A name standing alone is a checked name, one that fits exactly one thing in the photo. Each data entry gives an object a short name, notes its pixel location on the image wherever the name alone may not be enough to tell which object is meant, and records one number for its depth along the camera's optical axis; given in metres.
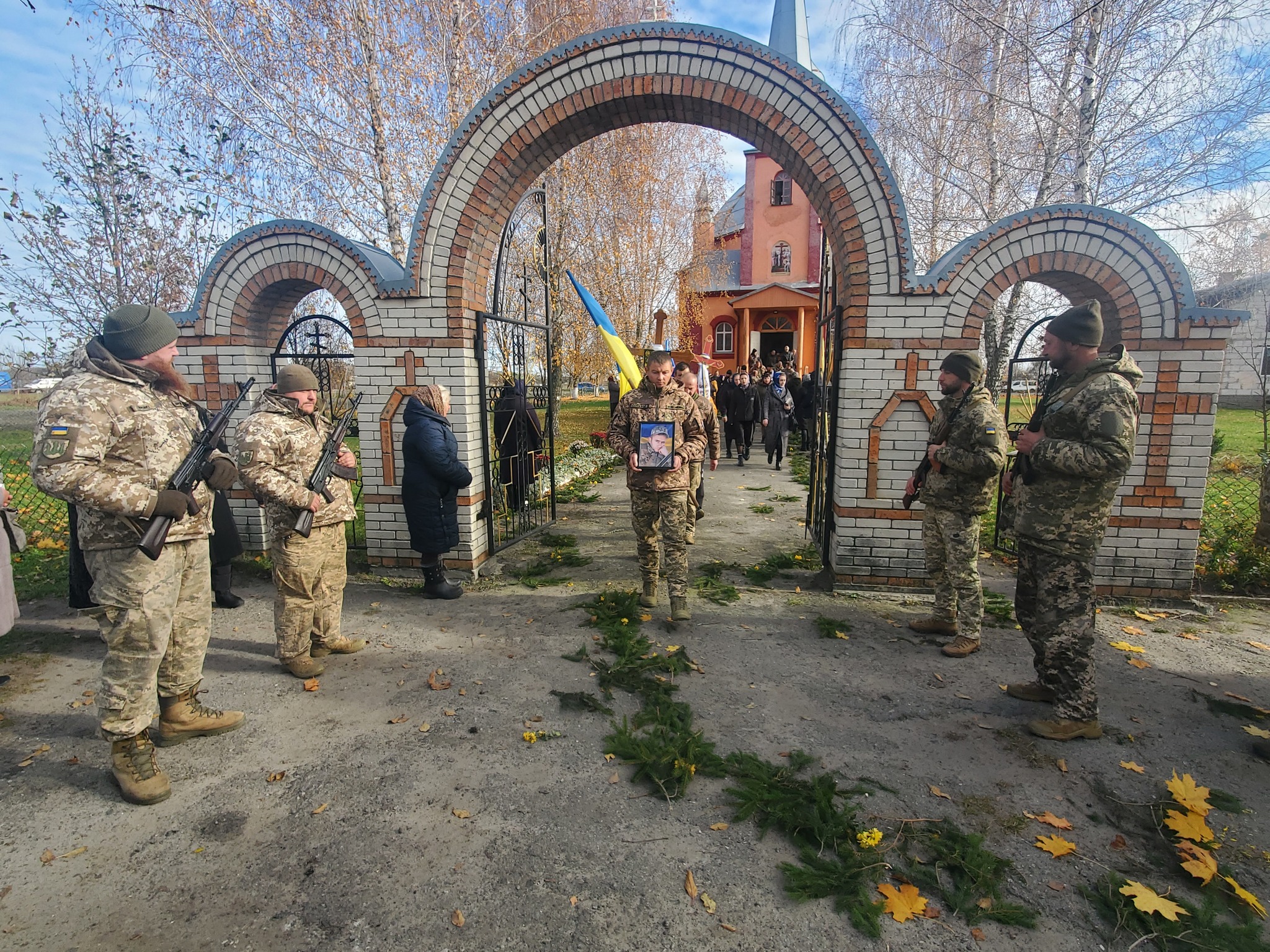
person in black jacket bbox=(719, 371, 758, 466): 12.62
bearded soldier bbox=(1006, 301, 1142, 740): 3.14
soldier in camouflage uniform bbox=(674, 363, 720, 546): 6.16
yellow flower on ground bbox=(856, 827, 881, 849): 2.49
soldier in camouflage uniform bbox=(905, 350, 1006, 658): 4.09
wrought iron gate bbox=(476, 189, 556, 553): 6.54
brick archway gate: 5.03
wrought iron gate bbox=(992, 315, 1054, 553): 5.97
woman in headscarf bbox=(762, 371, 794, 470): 11.77
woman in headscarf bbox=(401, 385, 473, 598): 5.05
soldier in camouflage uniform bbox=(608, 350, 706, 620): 4.78
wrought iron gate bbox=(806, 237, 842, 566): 5.73
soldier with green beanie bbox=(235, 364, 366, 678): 3.62
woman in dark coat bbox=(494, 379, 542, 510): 7.01
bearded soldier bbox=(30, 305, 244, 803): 2.64
